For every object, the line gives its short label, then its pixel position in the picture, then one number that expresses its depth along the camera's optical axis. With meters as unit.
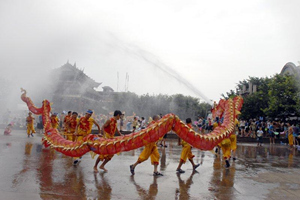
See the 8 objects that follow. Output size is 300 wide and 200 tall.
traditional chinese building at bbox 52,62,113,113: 37.88
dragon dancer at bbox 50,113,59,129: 13.52
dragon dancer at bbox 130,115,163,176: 6.89
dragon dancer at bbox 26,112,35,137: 17.20
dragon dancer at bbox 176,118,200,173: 7.47
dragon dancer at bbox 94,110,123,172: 7.17
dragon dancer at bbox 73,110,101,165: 8.69
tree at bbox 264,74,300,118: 22.32
